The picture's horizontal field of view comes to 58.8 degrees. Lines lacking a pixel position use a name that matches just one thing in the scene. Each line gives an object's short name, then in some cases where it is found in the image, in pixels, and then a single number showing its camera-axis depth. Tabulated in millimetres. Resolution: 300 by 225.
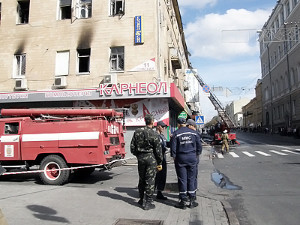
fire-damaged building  15422
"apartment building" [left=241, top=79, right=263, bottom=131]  73925
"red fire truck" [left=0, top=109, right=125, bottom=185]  8117
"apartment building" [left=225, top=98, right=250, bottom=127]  120912
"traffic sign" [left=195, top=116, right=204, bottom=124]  21714
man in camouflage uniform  5466
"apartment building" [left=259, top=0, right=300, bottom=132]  40625
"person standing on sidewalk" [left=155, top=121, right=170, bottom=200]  6188
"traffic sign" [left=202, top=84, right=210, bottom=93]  27016
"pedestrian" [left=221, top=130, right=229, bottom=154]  18953
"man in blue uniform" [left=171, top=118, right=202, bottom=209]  5430
